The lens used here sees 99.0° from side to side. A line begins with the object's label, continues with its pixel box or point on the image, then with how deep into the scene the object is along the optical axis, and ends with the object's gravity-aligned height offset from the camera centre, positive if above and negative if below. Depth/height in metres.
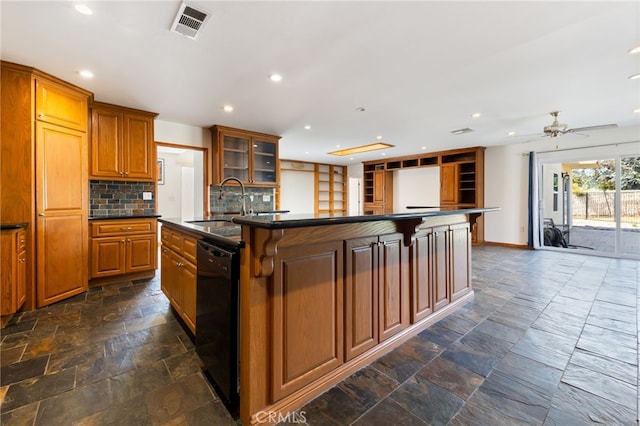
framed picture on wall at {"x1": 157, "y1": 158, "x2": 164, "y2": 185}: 7.14 +1.07
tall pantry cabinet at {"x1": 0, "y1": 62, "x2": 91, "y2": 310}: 2.67 +0.38
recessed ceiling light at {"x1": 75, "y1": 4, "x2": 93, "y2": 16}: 1.85 +1.39
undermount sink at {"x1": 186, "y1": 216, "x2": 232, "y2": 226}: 2.81 -0.09
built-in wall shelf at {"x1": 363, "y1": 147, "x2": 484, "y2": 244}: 6.89 +1.05
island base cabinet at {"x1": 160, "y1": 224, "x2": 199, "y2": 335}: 2.06 -0.52
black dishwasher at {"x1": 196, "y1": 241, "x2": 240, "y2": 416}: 1.43 -0.61
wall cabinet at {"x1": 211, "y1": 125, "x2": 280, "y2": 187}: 4.83 +1.05
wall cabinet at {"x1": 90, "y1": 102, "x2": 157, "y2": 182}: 3.69 +0.96
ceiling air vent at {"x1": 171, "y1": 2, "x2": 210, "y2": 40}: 1.89 +1.40
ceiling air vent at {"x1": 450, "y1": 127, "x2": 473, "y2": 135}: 5.12 +1.55
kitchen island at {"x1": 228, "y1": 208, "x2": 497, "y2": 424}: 1.37 -0.54
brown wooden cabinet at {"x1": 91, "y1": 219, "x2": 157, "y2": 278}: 3.58 -0.48
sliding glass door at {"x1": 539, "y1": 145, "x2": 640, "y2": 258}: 5.36 +0.23
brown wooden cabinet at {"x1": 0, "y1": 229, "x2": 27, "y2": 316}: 2.47 -0.55
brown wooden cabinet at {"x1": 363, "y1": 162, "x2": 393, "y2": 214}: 8.96 +0.89
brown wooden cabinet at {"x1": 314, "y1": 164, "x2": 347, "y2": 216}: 9.83 +0.95
